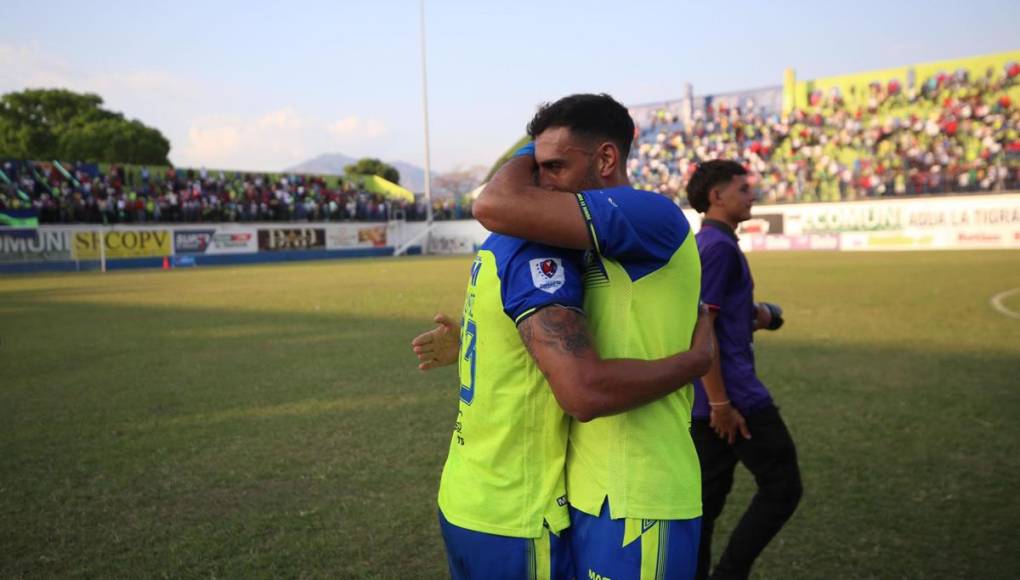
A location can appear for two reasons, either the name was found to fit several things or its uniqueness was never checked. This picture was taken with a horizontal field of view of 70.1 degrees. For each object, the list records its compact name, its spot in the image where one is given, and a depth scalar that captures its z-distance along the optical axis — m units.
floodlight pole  52.22
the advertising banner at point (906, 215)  30.92
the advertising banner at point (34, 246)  33.75
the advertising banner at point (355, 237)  46.12
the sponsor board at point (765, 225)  36.69
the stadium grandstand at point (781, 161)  36.81
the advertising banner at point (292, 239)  42.79
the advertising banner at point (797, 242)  35.16
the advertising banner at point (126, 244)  35.94
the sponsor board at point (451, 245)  49.25
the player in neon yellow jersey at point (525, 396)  1.67
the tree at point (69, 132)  58.79
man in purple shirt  3.33
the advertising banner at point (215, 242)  39.34
